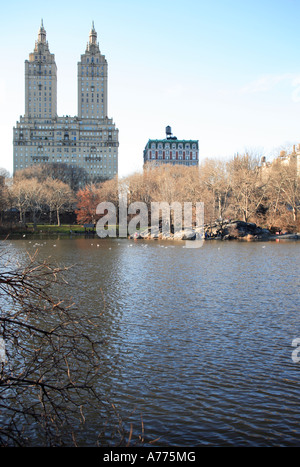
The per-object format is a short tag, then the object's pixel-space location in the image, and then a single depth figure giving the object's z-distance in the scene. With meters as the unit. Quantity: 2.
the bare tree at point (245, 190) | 63.63
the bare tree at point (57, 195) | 75.75
